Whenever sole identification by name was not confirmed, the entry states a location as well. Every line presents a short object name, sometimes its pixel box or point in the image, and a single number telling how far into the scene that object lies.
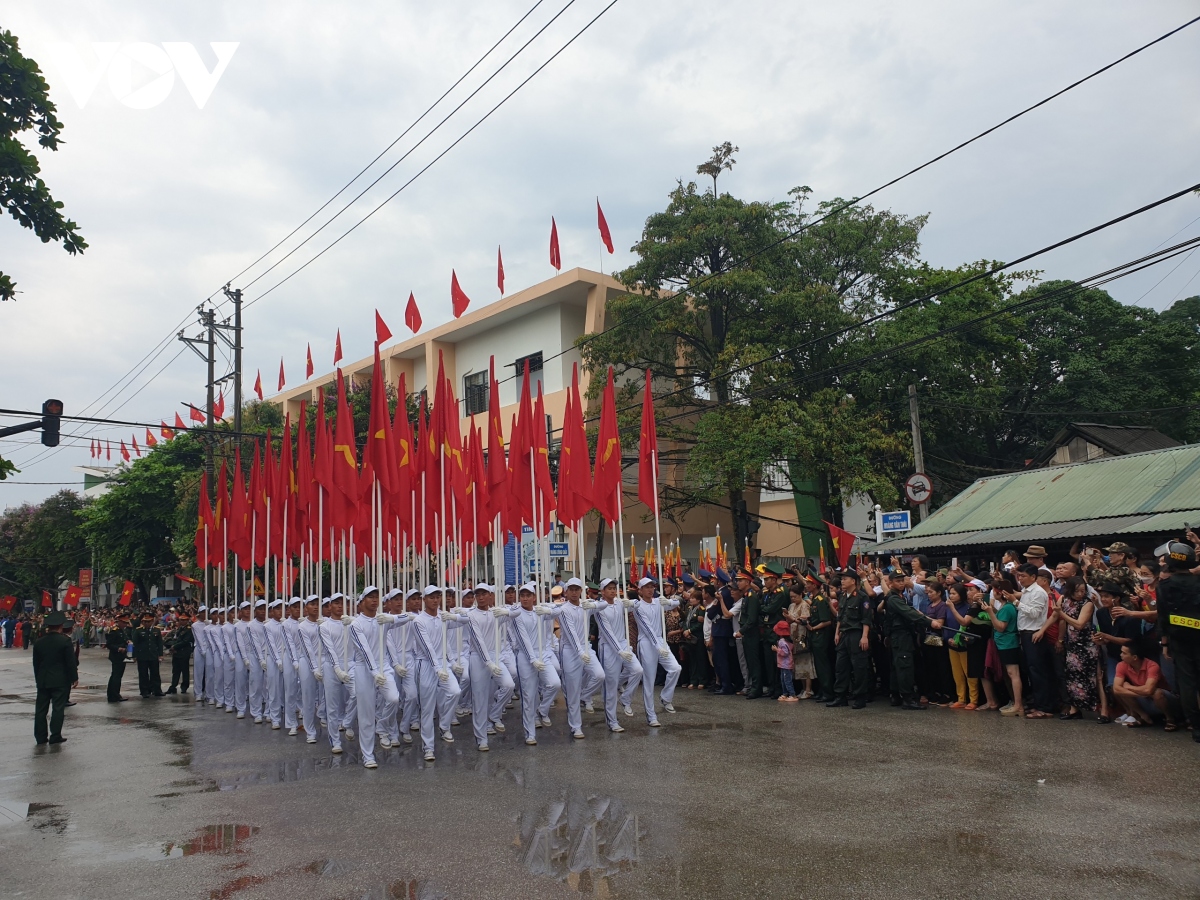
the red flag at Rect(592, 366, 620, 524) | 12.32
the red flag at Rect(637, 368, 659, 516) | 12.42
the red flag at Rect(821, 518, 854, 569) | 16.83
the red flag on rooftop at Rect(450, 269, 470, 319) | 17.11
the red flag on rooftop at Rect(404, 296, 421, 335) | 17.43
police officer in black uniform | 8.70
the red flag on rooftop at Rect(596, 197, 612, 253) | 20.72
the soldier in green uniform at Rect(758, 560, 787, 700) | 13.59
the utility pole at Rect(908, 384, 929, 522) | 21.96
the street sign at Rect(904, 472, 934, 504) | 19.20
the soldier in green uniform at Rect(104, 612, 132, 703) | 17.08
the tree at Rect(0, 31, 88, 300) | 9.70
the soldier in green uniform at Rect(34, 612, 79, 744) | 11.98
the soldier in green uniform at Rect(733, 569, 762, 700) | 13.77
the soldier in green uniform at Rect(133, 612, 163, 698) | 17.47
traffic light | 13.80
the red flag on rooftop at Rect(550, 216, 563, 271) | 19.78
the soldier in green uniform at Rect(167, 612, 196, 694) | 18.55
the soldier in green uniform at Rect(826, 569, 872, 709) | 12.22
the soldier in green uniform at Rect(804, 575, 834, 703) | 12.84
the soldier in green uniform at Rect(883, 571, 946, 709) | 11.90
